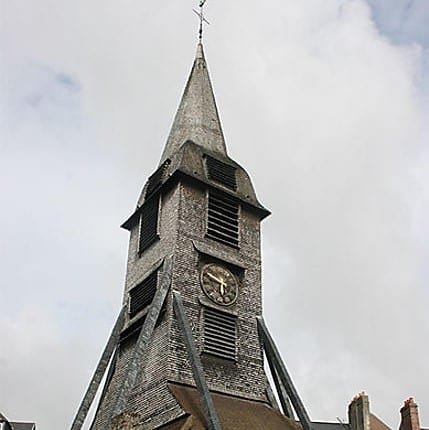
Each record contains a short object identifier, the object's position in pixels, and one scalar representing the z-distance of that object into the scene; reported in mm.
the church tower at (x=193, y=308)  18109
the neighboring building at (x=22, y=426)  26956
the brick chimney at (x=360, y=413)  24752
